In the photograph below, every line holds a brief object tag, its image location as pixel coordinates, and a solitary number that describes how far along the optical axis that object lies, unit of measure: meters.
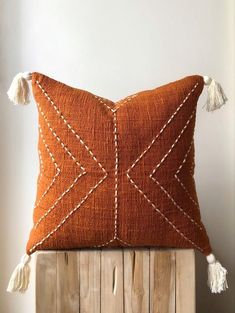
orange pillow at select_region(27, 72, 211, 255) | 0.88
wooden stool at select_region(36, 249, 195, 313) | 0.91
